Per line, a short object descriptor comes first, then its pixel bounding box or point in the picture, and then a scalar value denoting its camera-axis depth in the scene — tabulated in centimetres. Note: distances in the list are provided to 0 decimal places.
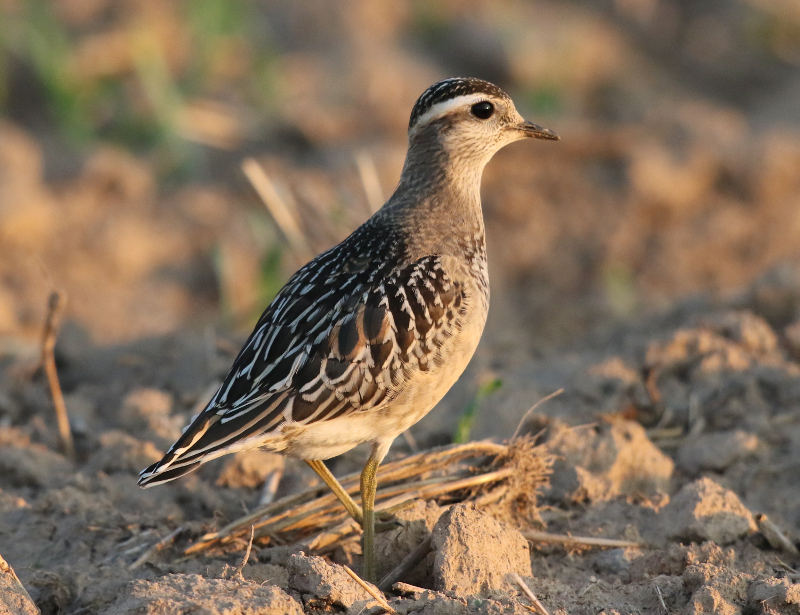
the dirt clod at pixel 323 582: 807
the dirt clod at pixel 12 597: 780
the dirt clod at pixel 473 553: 866
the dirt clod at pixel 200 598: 743
